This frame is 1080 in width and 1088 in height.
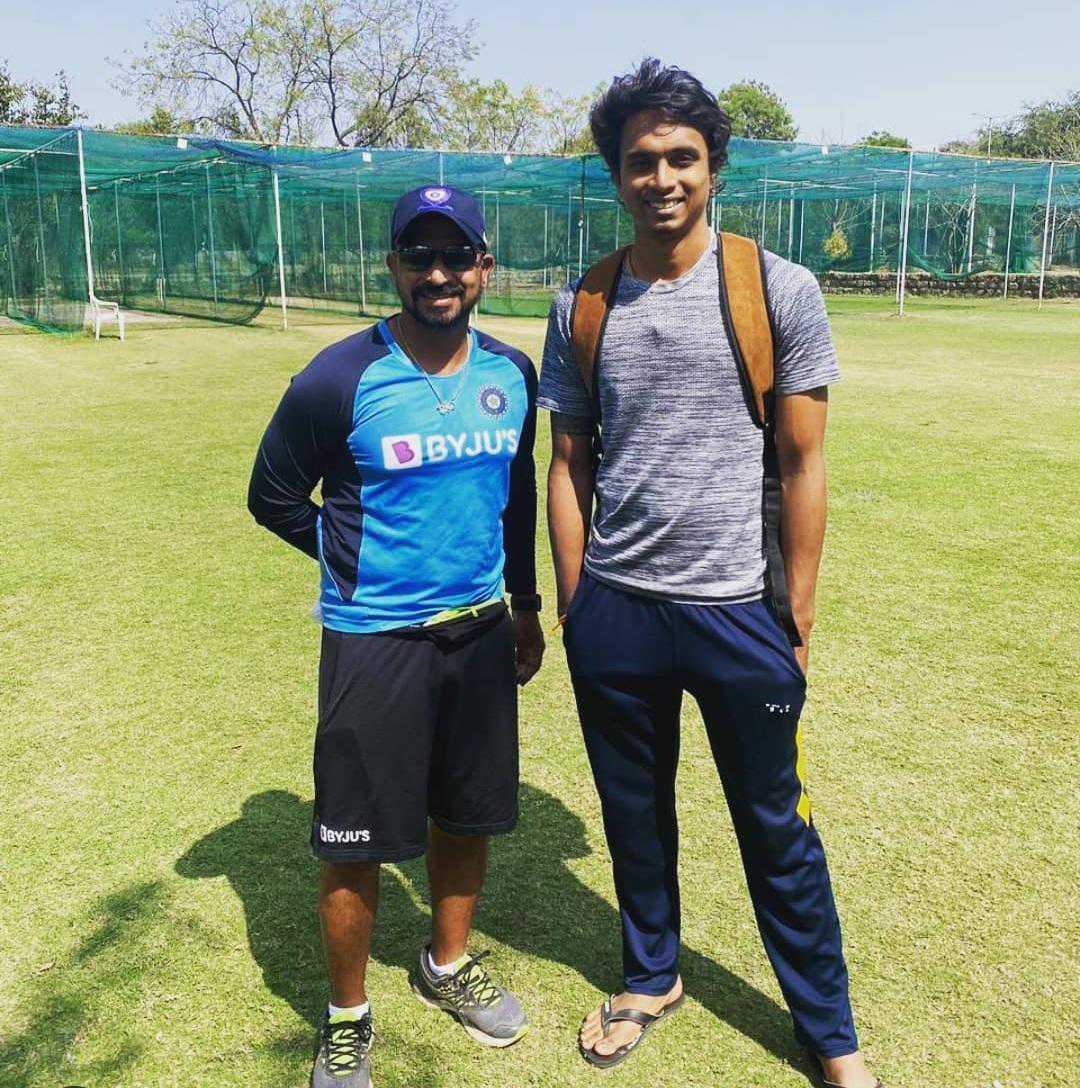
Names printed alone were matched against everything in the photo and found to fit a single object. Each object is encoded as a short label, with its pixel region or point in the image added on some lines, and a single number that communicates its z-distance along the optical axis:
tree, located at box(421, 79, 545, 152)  50.69
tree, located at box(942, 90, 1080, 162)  46.57
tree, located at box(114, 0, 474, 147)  46.47
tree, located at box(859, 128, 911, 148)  64.13
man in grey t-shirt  2.25
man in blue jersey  2.41
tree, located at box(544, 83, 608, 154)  56.59
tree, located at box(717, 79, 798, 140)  72.50
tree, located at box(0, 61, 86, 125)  39.94
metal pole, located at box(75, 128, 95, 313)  17.62
